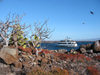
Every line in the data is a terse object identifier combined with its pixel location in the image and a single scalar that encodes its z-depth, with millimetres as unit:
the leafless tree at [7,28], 13914
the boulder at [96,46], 19625
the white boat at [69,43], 81062
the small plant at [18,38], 15184
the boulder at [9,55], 10180
